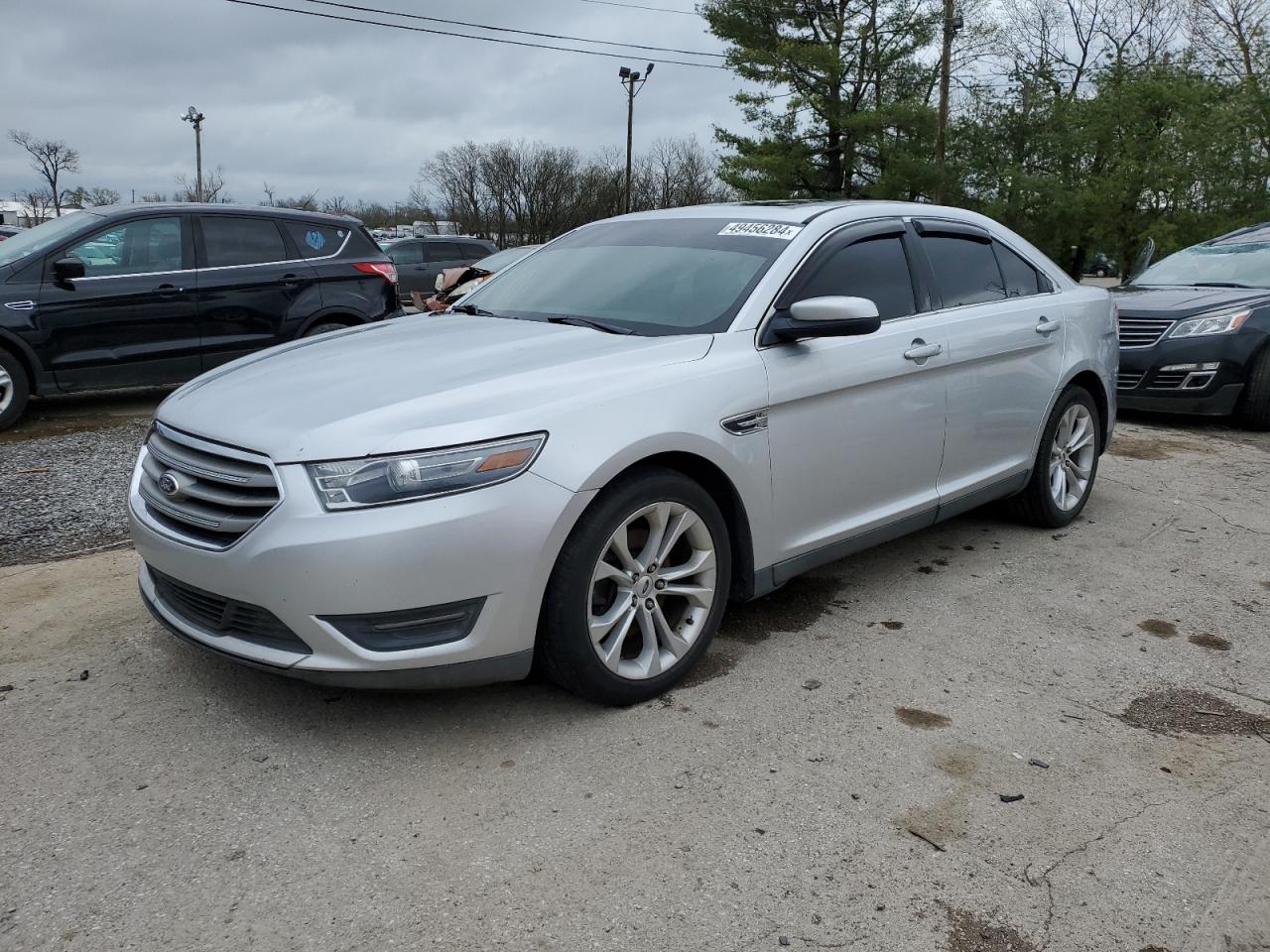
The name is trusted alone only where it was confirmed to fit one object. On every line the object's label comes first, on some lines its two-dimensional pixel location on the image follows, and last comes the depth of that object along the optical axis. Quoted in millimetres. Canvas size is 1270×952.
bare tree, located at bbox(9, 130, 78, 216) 64438
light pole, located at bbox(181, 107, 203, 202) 53281
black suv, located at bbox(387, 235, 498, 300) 20250
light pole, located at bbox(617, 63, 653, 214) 39594
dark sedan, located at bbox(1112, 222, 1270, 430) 8188
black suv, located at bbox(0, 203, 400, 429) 7586
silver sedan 2758
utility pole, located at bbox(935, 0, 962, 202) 26469
